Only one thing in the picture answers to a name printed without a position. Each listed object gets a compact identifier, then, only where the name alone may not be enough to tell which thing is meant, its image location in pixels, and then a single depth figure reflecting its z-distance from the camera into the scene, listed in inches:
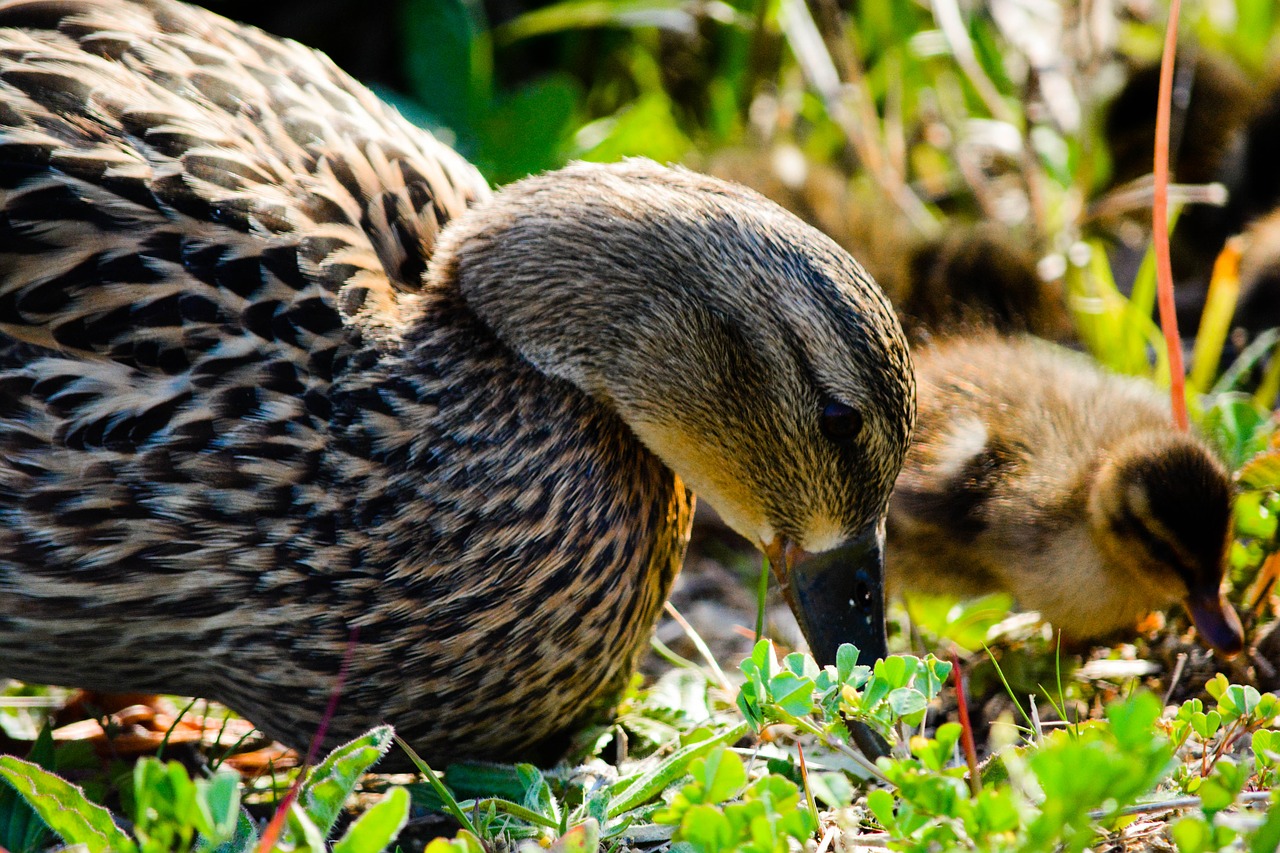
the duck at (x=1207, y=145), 259.0
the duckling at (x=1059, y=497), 164.9
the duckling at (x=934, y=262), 213.9
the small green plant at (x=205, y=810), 100.0
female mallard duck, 138.9
